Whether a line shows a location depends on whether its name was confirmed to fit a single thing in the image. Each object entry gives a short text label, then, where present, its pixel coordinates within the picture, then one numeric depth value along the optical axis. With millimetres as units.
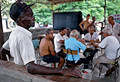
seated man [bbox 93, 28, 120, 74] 2980
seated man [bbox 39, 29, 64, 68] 3217
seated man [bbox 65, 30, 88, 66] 2922
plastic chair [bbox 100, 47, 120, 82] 3009
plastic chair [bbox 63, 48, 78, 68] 2982
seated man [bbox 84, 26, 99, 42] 4367
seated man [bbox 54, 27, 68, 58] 3924
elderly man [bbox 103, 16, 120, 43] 4435
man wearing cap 1033
